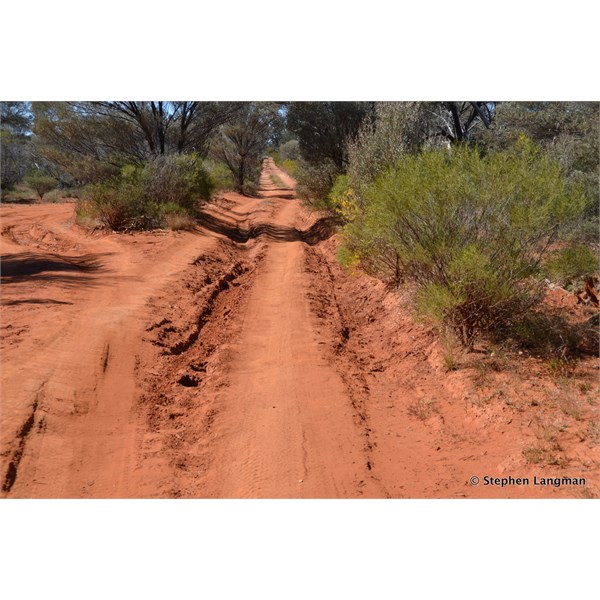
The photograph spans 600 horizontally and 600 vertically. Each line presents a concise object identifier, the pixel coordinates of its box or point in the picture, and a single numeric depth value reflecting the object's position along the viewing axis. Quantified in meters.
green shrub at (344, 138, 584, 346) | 5.65
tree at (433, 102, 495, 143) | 19.45
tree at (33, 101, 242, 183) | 17.66
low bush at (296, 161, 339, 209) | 19.50
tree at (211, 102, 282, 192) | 32.09
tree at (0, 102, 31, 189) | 28.38
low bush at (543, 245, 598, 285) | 5.98
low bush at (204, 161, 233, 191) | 26.58
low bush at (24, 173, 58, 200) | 27.34
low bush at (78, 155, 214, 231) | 14.49
